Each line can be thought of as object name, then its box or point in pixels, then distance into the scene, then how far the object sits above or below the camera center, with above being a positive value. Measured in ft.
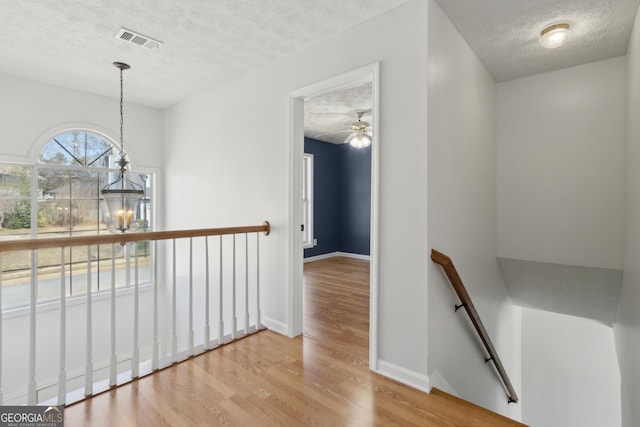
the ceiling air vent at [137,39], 7.94 +4.54
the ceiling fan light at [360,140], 15.28 +3.55
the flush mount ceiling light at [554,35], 7.66 +4.42
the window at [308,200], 20.43 +0.79
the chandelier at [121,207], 8.80 +0.14
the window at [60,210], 10.94 +0.06
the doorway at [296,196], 8.60 +0.46
